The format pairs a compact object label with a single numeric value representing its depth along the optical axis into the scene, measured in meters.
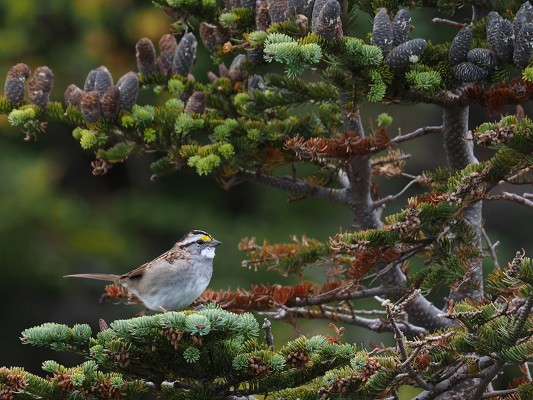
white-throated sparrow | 10.48
